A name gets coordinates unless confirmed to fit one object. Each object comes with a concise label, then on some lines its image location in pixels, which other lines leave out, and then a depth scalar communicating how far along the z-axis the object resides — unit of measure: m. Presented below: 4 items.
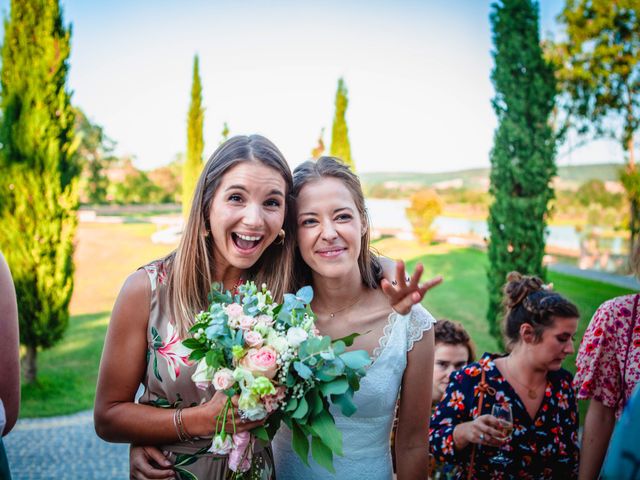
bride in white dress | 2.27
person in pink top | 2.46
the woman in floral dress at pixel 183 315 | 2.04
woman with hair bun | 2.75
